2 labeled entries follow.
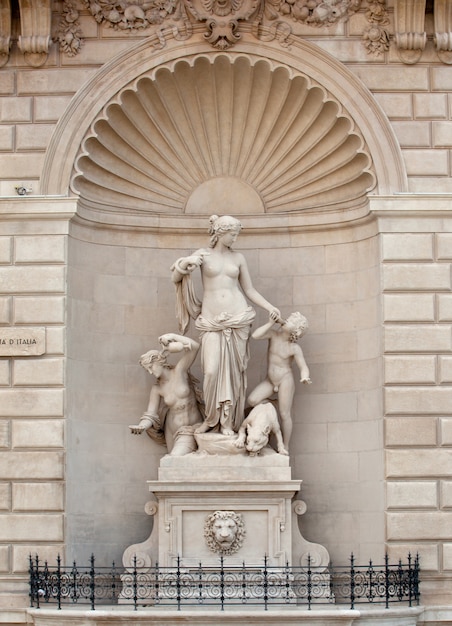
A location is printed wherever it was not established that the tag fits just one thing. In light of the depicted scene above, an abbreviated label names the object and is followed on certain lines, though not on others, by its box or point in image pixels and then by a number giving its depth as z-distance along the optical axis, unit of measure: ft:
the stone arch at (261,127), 59.00
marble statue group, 58.08
